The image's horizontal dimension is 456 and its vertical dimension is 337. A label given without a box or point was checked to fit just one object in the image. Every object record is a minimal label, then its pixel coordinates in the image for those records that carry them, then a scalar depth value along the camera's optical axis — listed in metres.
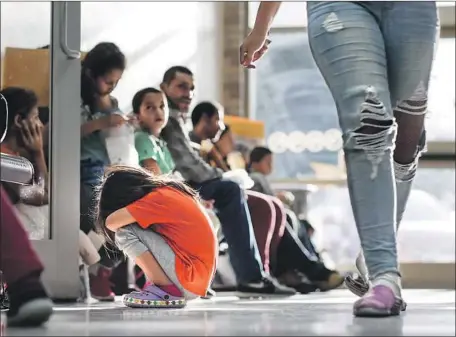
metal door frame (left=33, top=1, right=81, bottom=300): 5.63
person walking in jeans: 3.60
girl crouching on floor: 4.76
